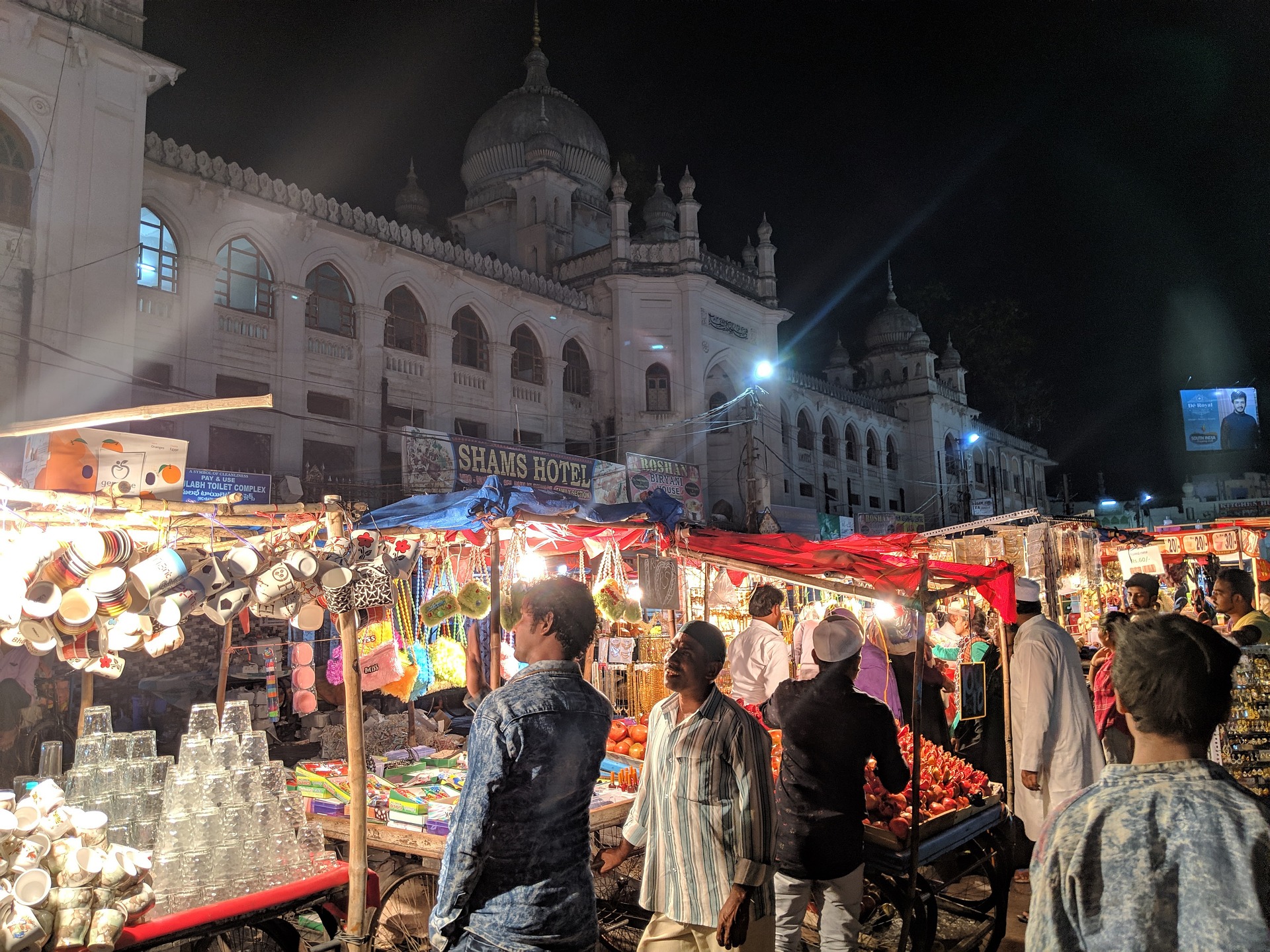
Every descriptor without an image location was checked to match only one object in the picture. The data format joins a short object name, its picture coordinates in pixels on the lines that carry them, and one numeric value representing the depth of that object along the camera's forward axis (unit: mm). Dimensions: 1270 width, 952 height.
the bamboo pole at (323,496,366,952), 3469
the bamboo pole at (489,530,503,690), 4699
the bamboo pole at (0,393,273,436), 3268
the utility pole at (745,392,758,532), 20297
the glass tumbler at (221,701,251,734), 3436
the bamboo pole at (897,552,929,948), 4086
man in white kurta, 4648
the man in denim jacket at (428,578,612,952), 2262
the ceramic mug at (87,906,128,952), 2646
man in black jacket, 3623
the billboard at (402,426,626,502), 14992
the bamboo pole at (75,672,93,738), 4340
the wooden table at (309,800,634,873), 4078
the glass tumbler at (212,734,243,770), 3271
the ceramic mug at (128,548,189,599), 3582
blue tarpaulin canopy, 5062
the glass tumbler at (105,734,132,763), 3447
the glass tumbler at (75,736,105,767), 3371
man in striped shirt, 2922
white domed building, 11781
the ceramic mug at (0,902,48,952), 2451
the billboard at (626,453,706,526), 19266
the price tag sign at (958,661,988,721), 5941
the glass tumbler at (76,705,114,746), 3467
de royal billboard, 28844
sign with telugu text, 12344
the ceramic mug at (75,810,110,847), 2881
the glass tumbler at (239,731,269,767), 3375
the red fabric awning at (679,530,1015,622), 4922
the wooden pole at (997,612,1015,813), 5801
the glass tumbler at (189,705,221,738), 3334
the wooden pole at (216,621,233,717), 4906
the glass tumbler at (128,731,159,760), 3523
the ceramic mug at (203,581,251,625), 3910
